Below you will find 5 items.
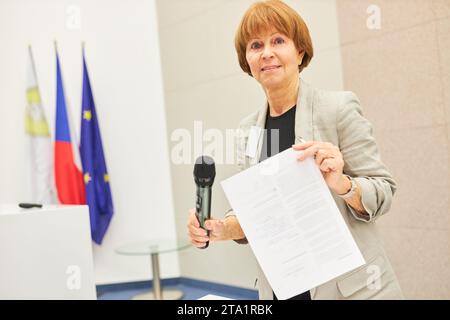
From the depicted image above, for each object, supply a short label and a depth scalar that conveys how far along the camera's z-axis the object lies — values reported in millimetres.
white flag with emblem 2955
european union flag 2883
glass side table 2846
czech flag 2863
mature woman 880
